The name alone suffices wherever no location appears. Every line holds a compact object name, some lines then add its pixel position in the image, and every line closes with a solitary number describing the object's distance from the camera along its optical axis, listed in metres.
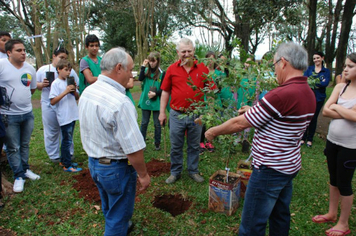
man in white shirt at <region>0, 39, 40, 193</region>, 3.32
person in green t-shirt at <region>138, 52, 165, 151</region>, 4.93
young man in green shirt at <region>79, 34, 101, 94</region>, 3.87
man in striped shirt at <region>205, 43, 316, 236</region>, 1.76
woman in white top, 2.49
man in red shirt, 3.41
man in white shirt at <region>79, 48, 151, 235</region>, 1.84
